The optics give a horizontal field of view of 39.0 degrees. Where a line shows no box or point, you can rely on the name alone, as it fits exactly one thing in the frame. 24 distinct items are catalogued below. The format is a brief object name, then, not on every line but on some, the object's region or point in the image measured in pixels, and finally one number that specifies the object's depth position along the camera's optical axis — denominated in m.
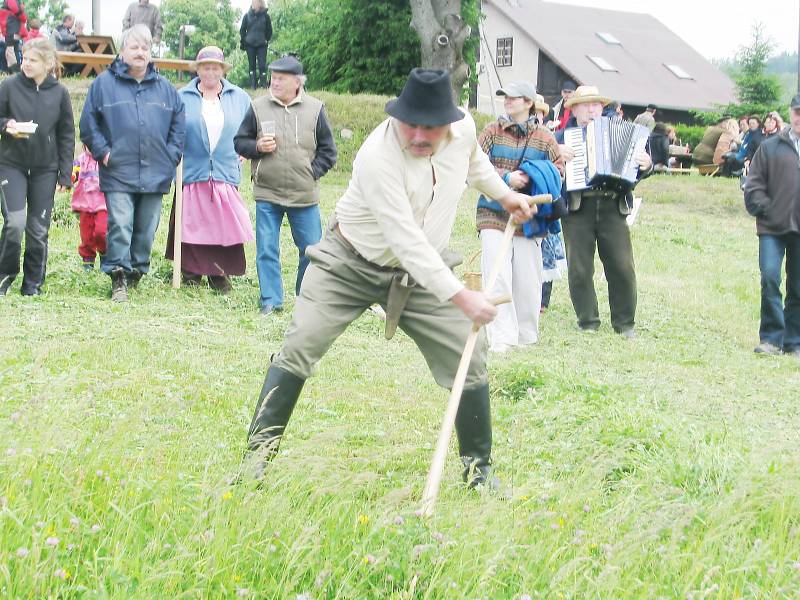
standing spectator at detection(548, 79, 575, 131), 12.22
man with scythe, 4.75
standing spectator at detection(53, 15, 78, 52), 26.30
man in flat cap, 9.94
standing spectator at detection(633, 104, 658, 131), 12.66
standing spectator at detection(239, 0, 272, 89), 27.11
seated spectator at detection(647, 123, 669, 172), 14.98
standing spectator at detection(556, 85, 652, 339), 10.53
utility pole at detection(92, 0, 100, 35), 32.19
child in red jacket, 11.17
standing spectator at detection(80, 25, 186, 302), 9.92
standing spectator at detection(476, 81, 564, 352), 9.20
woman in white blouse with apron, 10.59
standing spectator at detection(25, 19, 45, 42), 22.70
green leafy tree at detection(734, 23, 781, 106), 41.47
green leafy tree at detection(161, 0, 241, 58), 88.50
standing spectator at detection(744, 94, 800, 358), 10.34
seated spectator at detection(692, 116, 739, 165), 29.23
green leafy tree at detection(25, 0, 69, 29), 84.93
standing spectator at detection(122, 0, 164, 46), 22.97
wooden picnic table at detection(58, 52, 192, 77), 24.22
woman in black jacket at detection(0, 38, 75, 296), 9.51
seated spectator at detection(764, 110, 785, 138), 21.70
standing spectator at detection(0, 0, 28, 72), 23.03
